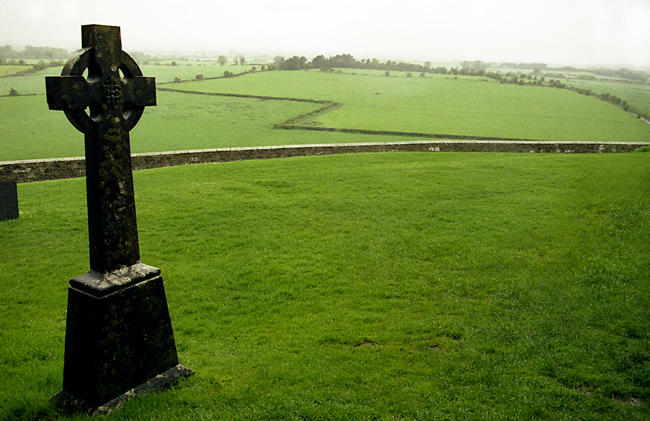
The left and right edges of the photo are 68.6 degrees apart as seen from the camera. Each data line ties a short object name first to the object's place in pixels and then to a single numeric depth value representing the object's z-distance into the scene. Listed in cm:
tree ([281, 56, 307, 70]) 6625
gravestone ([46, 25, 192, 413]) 446
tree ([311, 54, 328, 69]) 6875
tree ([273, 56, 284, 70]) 6594
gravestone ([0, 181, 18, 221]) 1152
